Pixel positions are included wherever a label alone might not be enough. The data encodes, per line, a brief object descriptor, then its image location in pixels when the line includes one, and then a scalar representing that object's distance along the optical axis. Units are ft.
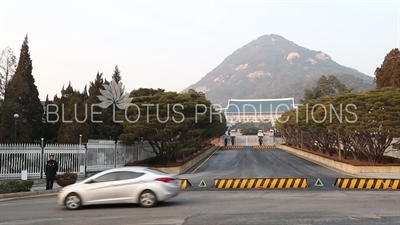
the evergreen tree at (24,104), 103.35
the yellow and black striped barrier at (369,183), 65.89
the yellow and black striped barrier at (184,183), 68.08
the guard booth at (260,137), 313.61
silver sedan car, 46.60
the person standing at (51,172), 66.30
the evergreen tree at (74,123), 106.73
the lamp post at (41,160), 81.92
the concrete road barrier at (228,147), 263.66
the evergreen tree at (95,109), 122.72
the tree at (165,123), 102.73
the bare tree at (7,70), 106.44
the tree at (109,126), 126.82
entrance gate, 335.42
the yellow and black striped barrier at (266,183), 67.21
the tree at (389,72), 160.97
